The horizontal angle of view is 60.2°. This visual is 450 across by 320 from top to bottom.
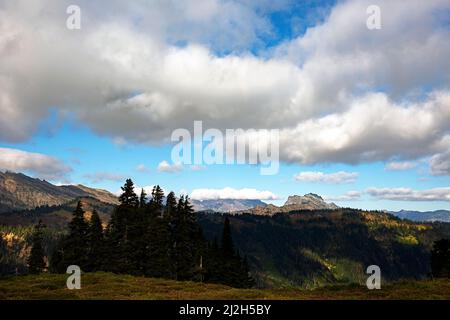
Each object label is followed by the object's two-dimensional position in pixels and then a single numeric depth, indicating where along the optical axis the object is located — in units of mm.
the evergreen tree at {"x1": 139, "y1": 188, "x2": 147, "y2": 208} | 78562
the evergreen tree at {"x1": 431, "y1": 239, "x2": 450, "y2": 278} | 87688
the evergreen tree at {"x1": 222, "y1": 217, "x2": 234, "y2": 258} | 90575
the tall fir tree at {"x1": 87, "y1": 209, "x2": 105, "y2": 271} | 71438
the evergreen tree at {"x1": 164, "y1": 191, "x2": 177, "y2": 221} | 73500
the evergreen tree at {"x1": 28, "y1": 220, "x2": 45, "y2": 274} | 94250
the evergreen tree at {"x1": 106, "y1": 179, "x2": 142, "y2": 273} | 68688
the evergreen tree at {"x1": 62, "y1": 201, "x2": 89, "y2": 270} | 70750
